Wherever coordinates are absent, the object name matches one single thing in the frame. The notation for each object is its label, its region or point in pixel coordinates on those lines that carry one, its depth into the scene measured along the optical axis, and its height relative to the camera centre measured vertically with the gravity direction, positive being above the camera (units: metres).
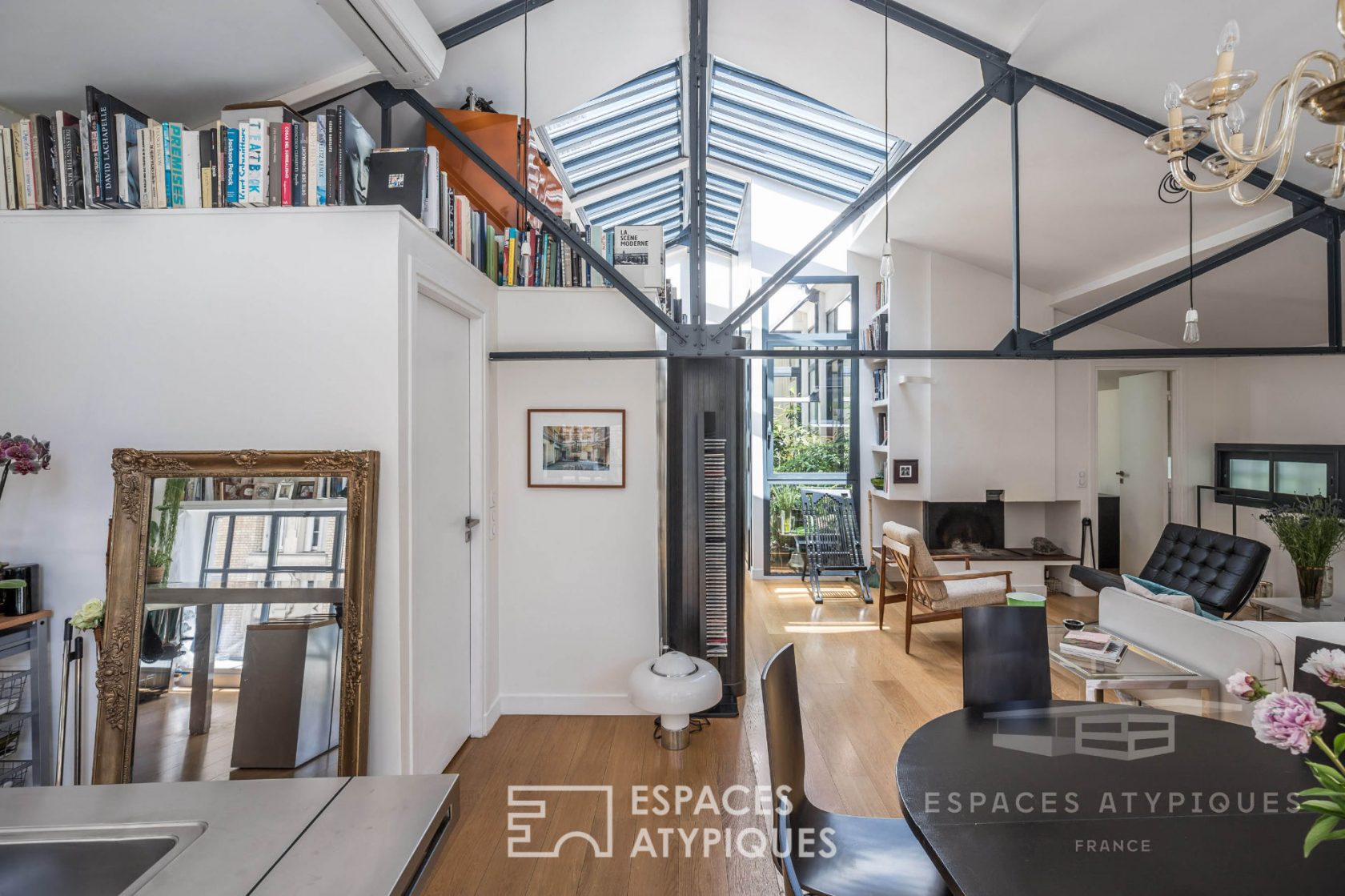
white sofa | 2.14 -0.71
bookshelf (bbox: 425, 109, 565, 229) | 3.13 +1.56
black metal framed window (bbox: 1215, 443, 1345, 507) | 4.37 -0.15
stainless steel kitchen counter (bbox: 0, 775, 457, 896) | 0.81 -0.55
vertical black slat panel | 3.18 -0.23
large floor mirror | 1.93 -0.51
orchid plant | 1.91 +0.01
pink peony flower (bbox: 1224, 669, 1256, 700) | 1.13 -0.43
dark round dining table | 1.09 -0.74
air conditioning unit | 2.00 +1.48
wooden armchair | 4.16 -0.91
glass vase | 4.02 -0.86
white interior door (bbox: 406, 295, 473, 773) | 2.36 -0.33
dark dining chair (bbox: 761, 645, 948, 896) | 1.43 -1.01
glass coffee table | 2.26 -0.82
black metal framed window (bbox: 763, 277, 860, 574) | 6.31 +0.39
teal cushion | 2.89 -0.67
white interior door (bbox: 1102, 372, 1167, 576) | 5.84 -0.13
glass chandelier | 1.32 +0.80
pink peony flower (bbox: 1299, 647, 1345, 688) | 1.03 -0.37
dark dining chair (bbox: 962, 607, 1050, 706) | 2.05 -0.68
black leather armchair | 3.71 -0.74
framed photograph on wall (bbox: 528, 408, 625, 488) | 3.25 +0.03
